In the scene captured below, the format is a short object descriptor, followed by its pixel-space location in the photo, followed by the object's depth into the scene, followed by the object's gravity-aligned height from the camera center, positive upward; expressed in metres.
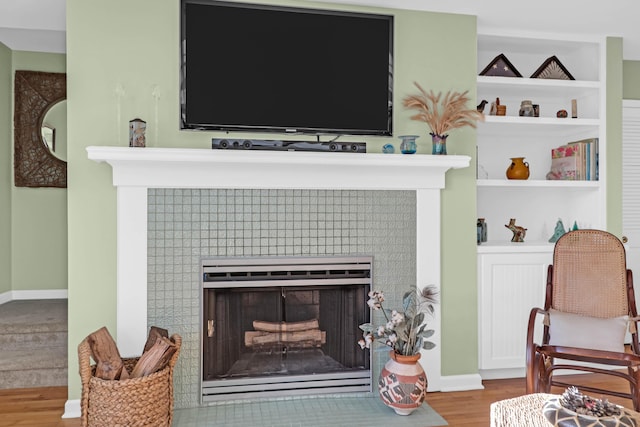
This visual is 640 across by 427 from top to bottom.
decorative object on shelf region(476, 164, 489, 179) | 3.65 +0.30
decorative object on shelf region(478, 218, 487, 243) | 3.52 -0.11
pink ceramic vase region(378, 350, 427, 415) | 2.79 -0.98
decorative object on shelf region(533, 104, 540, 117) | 3.57 +0.76
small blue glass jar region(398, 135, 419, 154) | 3.02 +0.42
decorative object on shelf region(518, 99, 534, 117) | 3.54 +0.76
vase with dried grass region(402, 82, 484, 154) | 3.09 +0.63
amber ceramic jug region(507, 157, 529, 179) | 3.51 +0.31
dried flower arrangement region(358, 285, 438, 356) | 2.88 -0.69
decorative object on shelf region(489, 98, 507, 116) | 3.49 +0.75
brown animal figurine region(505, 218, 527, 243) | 3.63 -0.14
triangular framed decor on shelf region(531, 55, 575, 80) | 3.59 +1.05
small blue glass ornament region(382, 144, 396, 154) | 3.05 +0.40
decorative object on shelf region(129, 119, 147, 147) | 2.71 +0.44
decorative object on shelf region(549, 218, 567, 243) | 3.60 -0.13
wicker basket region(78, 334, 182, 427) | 2.39 -0.92
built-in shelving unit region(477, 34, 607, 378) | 3.37 +0.21
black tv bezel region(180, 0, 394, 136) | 2.88 +0.69
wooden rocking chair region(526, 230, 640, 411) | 2.67 -0.58
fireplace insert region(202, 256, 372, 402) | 2.97 -0.71
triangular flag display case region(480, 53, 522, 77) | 3.49 +1.04
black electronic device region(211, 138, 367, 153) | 2.88 +0.41
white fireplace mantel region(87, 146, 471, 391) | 2.73 +0.23
